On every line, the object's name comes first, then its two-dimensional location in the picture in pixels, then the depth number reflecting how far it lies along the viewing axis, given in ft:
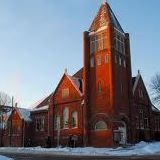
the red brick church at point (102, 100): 93.00
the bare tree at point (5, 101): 168.15
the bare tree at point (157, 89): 118.93
